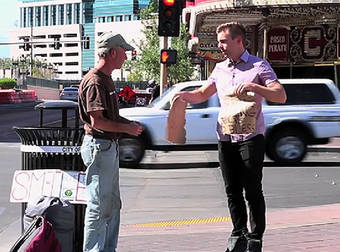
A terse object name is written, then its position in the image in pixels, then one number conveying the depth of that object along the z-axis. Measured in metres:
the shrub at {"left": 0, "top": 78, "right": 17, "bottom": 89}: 84.12
